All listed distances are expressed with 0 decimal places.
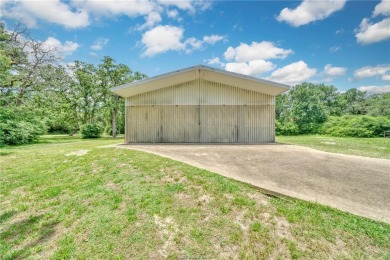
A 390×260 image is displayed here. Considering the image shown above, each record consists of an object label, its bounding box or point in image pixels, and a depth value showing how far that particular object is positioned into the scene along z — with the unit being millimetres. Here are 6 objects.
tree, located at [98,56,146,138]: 26500
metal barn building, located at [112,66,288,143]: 12953
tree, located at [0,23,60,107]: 16875
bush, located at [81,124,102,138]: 24750
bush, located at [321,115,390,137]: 25531
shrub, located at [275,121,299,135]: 31406
